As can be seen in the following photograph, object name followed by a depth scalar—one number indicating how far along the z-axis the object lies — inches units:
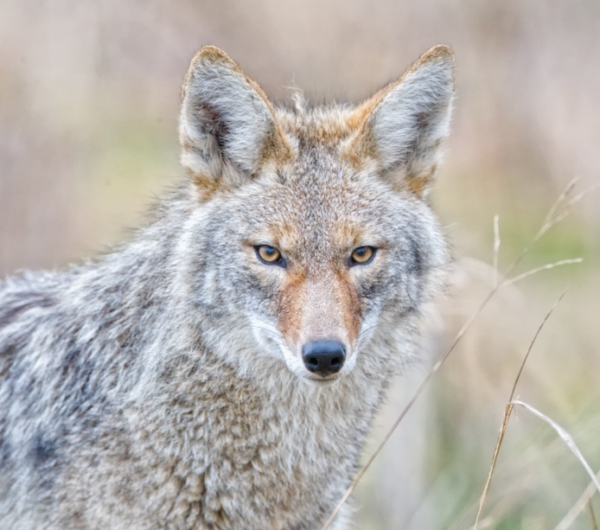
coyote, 350.6
